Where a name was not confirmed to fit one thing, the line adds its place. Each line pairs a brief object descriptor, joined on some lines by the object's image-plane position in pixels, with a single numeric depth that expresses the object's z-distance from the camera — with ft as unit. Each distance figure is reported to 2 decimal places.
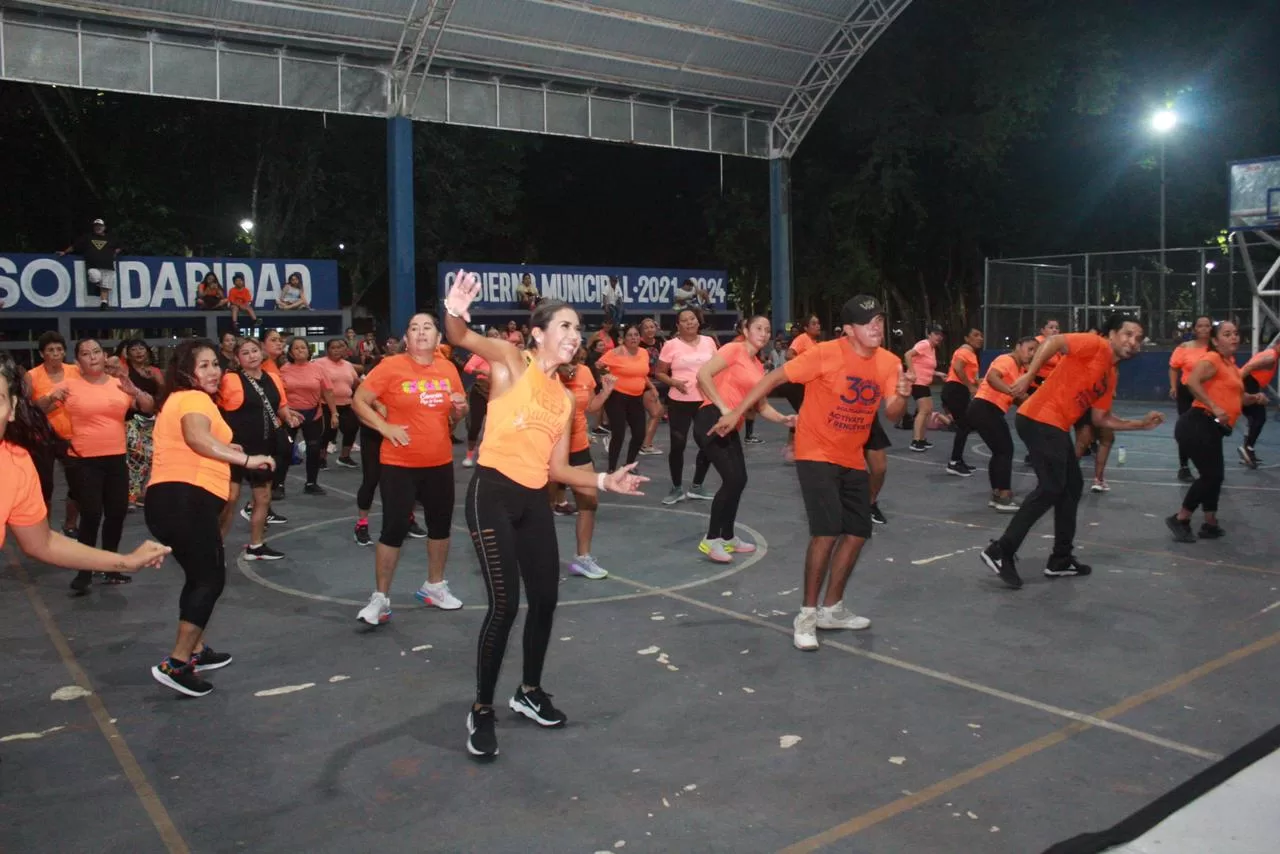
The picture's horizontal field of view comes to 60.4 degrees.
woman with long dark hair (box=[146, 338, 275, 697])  19.29
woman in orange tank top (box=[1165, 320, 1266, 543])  30.76
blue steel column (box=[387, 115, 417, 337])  78.74
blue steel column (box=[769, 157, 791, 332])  100.63
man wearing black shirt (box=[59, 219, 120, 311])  64.39
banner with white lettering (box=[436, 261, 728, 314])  85.40
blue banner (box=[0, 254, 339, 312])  63.72
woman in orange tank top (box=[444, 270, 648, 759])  16.16
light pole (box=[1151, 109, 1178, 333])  94.32
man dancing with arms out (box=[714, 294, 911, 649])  21.76
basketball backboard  60.39
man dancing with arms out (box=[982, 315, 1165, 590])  26.55
